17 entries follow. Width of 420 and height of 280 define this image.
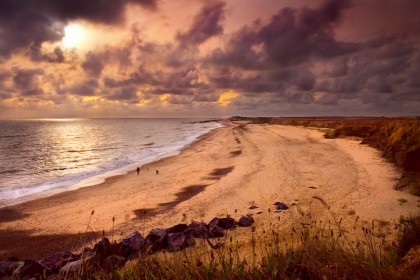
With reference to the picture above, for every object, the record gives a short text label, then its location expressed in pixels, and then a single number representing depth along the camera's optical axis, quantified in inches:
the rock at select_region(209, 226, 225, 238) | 337.7
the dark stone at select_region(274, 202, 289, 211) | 429.4
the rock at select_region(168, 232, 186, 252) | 300.2
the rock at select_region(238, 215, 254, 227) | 372.5
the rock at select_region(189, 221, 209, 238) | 336.5
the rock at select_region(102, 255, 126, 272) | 248.1
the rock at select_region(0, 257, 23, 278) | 286.4
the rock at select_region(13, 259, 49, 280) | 262.5
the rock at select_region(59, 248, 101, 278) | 238.2
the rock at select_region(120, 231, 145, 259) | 299.7
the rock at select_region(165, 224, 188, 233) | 344.8
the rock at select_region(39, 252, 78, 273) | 271.9
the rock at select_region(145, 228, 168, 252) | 306.2
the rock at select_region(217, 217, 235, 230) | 362.9
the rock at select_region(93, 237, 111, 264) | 281.0
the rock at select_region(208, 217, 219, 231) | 351.7
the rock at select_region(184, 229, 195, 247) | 308.1
